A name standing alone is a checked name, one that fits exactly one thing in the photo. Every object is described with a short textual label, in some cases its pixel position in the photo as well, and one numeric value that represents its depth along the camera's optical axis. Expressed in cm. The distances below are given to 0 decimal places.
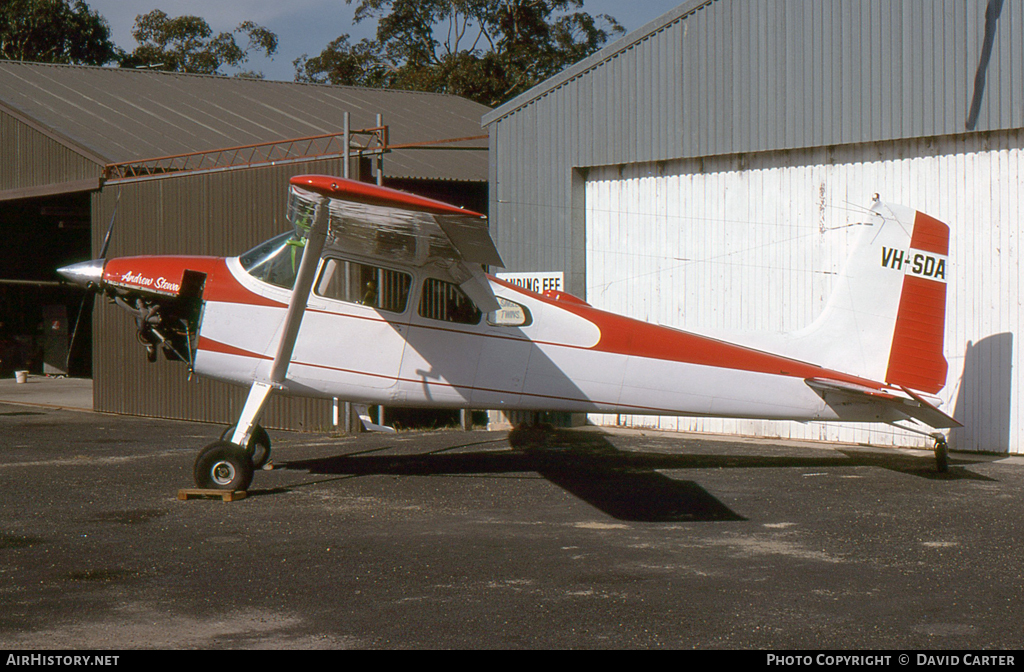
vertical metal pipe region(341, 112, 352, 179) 1373
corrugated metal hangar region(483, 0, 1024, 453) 1124
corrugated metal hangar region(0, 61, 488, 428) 1554
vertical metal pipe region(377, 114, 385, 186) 1367
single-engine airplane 895
